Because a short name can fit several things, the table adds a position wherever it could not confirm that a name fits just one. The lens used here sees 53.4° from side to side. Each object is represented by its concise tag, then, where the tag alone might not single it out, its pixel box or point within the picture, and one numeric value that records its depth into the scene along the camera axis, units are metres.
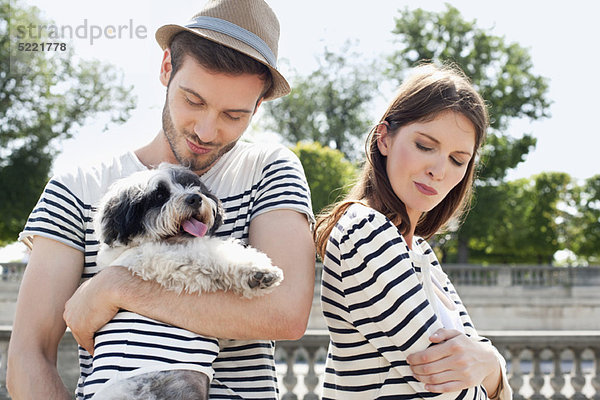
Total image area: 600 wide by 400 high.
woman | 2.15
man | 2.19
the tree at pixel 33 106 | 27.17
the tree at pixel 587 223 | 39.22
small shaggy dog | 2.27
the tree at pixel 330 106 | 38.47
